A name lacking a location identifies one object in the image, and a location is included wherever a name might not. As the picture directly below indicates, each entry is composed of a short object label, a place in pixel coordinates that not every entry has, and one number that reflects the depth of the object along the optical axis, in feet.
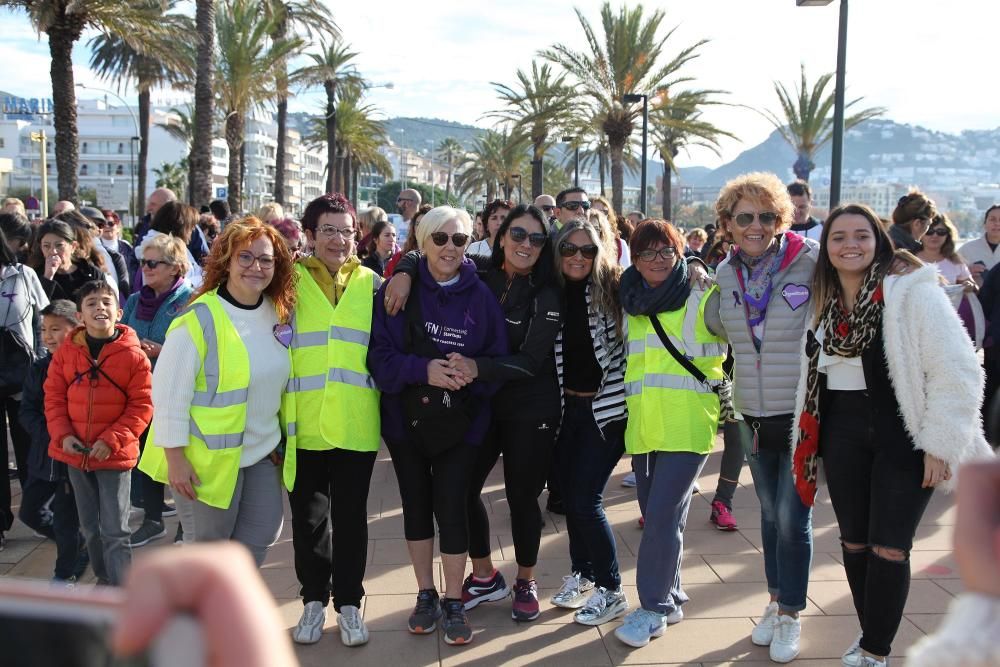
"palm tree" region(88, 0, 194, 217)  95.45
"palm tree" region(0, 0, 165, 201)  47.16
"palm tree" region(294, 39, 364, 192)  97.52
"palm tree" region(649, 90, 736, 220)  77.82
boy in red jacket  13.85
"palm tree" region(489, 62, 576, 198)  79.82
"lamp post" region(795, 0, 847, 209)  32.27
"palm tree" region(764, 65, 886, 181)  83.97
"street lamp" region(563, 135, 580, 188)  111.45
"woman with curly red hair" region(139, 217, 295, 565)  11.19
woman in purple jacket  12.60
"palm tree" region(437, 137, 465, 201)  293.70
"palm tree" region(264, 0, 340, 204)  83.25
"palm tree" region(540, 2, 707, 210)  72.79
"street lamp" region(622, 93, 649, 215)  68.33
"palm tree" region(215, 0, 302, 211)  77.26
